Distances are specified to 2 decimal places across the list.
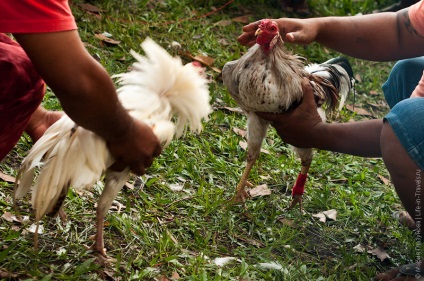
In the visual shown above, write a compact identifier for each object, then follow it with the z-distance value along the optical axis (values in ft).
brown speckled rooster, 11.95
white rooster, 9.08
